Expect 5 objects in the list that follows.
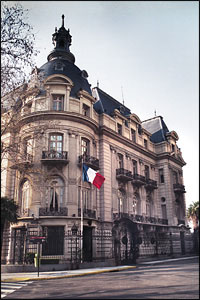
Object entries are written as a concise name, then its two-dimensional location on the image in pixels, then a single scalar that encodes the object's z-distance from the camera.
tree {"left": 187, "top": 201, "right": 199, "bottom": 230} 57.83
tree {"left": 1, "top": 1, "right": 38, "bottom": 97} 14.51
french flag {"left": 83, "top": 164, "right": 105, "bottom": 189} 25.77
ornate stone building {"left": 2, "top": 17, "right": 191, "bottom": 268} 26.30
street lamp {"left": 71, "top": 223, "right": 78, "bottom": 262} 26.17
